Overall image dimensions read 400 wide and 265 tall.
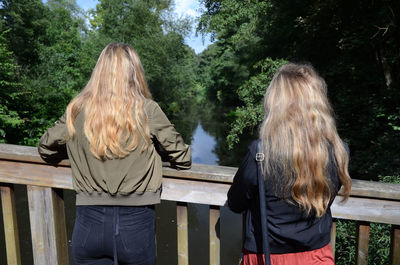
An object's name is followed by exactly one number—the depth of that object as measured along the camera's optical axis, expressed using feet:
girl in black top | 4.52
